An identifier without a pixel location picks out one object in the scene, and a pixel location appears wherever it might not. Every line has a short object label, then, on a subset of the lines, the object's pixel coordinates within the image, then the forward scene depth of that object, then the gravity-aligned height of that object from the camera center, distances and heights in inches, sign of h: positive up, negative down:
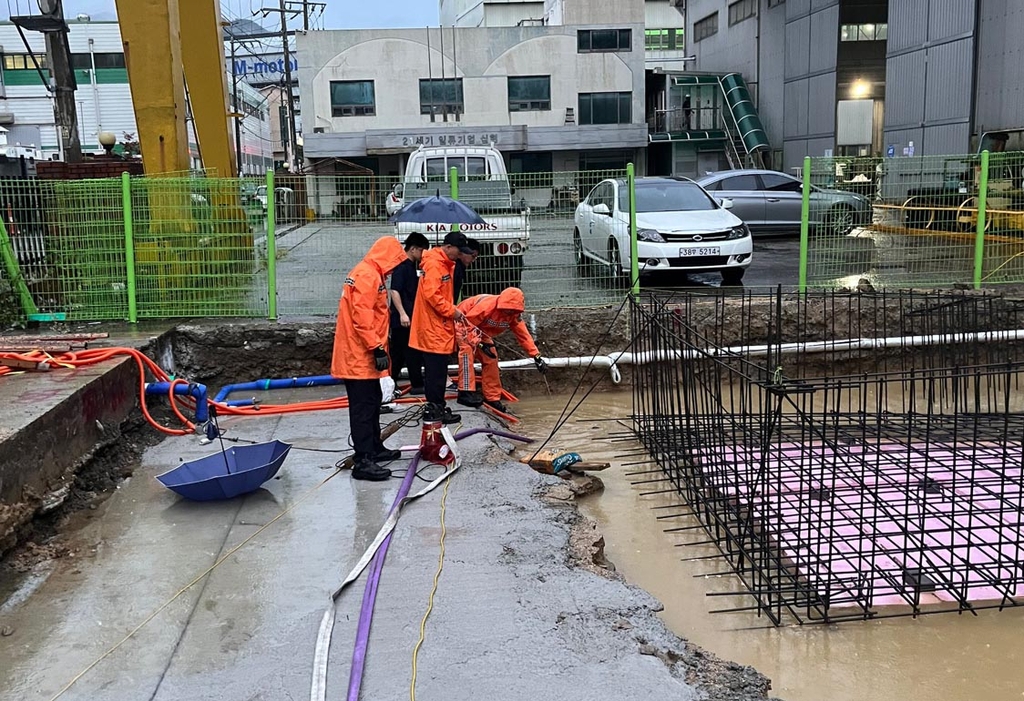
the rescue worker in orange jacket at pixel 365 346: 228.4 -35.2
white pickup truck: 372.2 -7.2
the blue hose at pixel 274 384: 343.0 -67.3
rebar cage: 181.8 -76.4
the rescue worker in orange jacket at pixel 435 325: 268.2 -36.8
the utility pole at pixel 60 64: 460.8 +83.7
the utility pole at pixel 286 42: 1475.1 +290.8
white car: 400.5 -15.6
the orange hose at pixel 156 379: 276.5 -56.4
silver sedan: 647.1 +4.3
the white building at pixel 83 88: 1592.0 +241.1
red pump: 243.1 -65.8
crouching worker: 298.8 -46.0
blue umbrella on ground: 214.4 -66.8
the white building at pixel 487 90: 1411.2 +196.9
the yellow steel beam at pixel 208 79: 417.1 +67.7
